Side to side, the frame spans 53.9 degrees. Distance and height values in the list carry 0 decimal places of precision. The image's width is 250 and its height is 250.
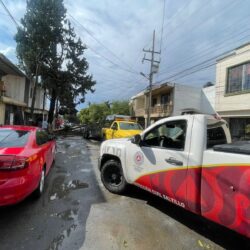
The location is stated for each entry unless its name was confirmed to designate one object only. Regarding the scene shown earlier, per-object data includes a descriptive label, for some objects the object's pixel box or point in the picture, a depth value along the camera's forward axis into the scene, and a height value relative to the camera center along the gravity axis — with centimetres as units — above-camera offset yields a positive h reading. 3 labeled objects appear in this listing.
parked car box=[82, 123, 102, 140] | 2032 -59
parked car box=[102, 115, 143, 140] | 1316 -14
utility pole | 2425 +630
